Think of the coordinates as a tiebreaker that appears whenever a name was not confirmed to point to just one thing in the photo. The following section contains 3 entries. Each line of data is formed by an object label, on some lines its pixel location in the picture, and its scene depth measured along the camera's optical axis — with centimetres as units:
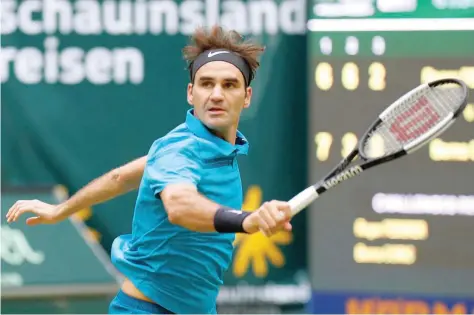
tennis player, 817
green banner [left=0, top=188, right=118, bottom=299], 1384
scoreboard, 1360
